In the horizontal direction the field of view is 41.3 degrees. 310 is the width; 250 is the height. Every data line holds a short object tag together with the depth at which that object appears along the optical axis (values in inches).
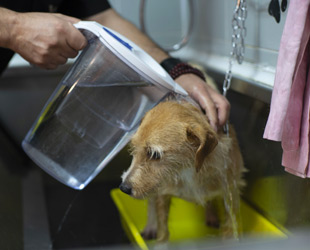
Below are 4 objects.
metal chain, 44.3
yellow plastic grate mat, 48.2
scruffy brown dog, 38.6
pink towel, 28.7
